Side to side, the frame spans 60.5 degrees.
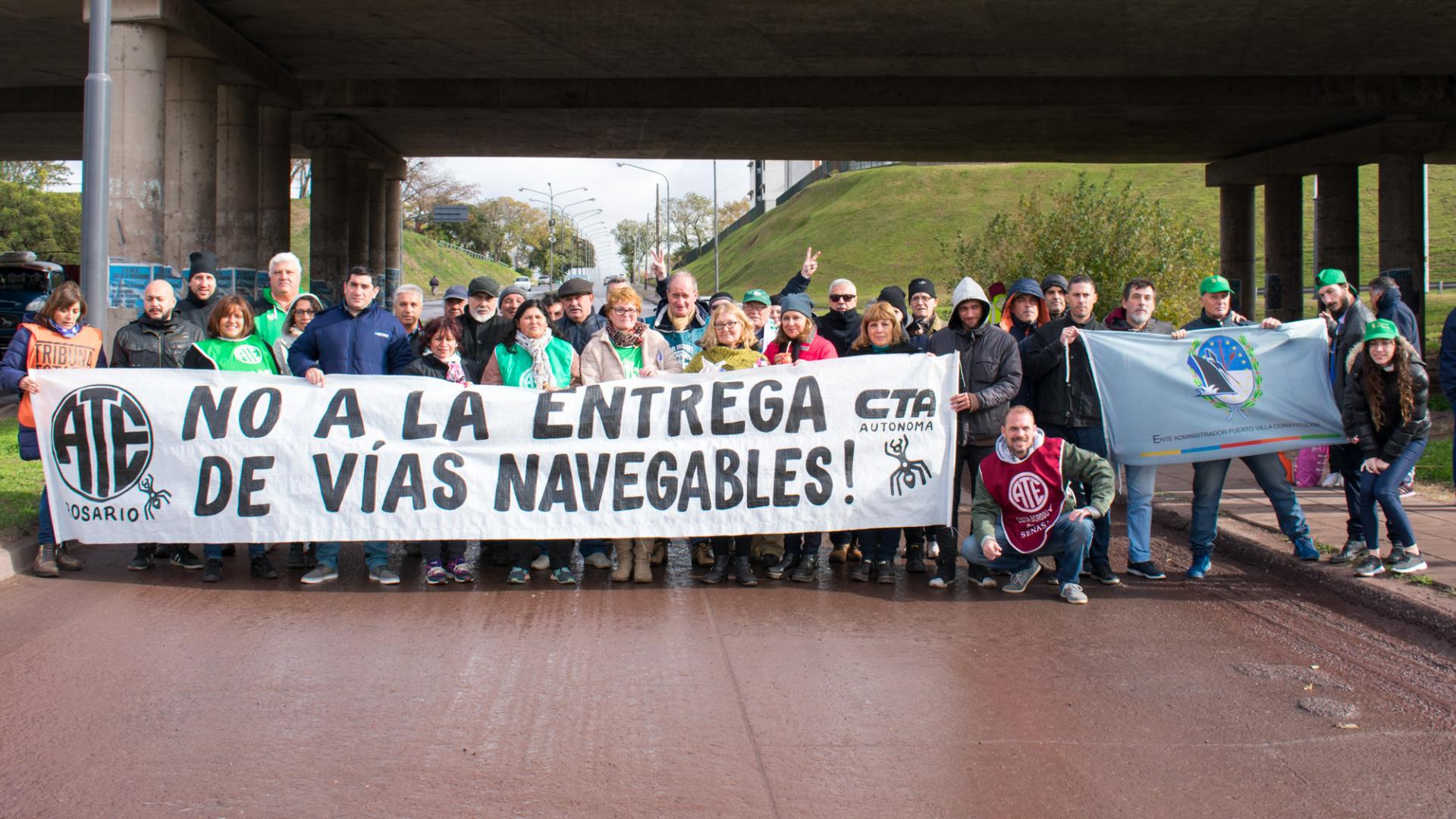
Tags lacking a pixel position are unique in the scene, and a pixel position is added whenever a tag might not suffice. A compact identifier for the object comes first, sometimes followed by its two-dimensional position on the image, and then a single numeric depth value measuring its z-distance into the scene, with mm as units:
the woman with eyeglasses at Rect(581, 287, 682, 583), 8086
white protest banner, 7980
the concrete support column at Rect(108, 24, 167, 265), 18531
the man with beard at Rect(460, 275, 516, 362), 8914
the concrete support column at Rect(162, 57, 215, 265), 21047
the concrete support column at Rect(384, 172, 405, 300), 39531
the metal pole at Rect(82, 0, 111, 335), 10500
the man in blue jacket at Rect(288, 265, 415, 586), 8445
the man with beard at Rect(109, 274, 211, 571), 8383
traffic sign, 85938
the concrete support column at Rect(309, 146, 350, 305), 30156
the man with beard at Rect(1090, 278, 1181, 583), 8086
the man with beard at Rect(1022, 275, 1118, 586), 8258
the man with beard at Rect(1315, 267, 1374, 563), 9891
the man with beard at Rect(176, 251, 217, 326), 9266
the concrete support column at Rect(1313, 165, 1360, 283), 30453
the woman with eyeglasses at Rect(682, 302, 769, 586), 8203
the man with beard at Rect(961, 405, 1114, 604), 7480
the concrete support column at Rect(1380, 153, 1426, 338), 27641
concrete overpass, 19938
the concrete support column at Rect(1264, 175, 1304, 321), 33281
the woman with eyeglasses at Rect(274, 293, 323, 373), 8984
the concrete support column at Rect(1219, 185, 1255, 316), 35750
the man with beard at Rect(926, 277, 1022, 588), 8070
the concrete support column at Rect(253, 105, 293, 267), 27109
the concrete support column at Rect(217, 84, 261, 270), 24250
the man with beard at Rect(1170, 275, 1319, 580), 8164
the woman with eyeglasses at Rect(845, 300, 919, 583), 8141
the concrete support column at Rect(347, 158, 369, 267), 34281
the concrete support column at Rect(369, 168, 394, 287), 37375
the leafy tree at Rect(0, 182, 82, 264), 65938
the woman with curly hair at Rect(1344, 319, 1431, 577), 7730
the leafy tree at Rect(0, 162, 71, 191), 79125
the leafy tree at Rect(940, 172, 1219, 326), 24625
